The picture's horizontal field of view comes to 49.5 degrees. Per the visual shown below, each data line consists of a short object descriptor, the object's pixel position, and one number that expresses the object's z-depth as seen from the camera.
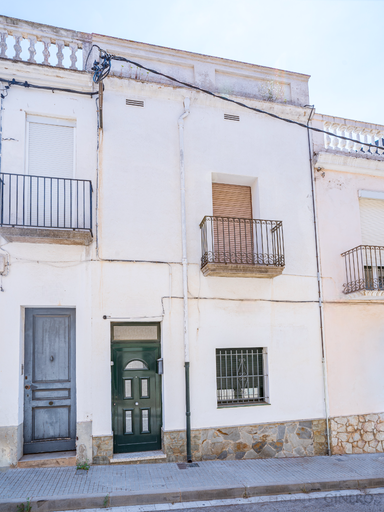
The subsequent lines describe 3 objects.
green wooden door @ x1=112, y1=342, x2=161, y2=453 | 7.28
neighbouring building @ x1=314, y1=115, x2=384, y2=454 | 8.38
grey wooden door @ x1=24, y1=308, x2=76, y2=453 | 7.01
